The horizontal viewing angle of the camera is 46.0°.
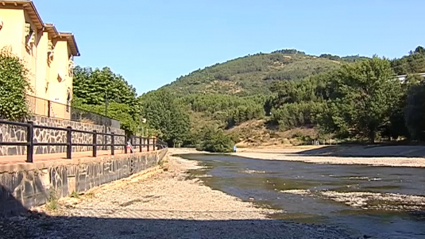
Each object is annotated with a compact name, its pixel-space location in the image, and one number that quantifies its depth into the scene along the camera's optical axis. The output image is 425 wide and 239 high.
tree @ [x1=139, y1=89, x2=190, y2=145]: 109.00
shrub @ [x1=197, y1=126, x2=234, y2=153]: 103.56
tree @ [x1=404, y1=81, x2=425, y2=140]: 57.34
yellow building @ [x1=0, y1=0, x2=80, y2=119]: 24.19
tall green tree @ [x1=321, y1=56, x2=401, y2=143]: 71.00
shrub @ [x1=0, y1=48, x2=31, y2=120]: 18.77
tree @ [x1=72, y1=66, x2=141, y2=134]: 45.91
